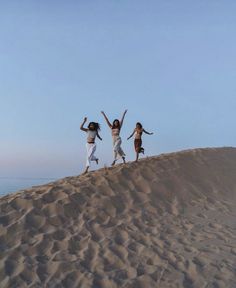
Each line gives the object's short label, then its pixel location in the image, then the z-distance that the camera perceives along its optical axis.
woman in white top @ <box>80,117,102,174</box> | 7.14
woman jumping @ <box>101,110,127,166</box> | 7.50
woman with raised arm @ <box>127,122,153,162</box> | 7.91
